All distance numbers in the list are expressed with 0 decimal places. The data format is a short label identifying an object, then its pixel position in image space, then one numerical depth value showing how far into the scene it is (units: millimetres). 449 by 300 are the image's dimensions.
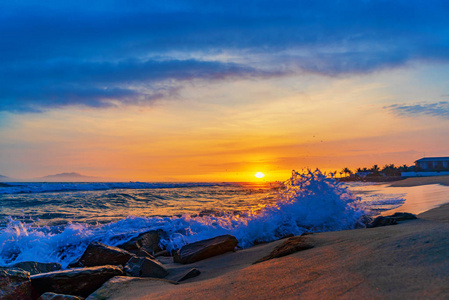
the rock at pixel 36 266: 5502
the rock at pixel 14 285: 3896
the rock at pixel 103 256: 6004
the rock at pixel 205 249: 6211
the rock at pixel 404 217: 6593
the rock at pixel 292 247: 4340
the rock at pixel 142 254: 6599
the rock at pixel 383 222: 6345
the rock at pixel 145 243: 7609
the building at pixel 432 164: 67500
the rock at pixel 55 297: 3688
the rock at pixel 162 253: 7588
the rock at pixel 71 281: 4258
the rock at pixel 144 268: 5018
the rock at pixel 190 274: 4733
